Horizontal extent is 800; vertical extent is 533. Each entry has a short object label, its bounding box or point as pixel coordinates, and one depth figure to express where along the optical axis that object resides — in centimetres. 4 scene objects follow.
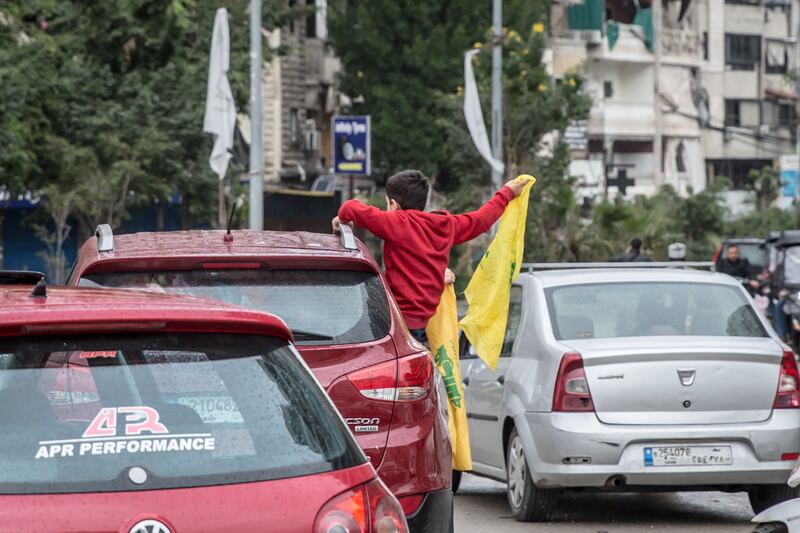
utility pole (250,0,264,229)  2870
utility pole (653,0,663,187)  7544
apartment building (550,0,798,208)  7238
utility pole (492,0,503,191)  3822
